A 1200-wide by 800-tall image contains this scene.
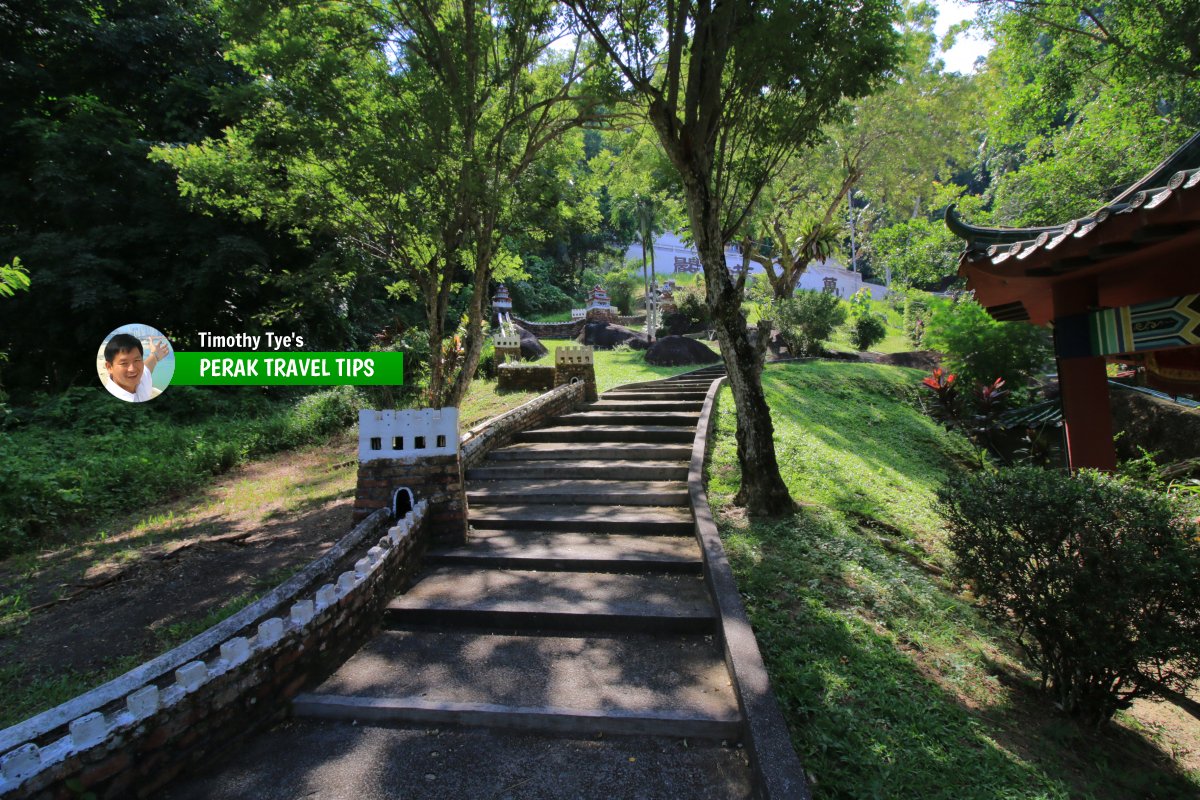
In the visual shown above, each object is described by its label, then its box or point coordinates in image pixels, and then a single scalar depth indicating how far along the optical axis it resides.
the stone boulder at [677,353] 17.31
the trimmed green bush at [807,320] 18.14
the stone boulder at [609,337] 23.52
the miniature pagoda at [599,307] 29.09
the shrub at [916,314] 21.28
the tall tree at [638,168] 8.41
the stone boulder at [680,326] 25.05
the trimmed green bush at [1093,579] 2.76
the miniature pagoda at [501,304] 28.10
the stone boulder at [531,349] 19.21
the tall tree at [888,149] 13.71
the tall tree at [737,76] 5.27
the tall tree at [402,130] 5.89
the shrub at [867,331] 21.33
